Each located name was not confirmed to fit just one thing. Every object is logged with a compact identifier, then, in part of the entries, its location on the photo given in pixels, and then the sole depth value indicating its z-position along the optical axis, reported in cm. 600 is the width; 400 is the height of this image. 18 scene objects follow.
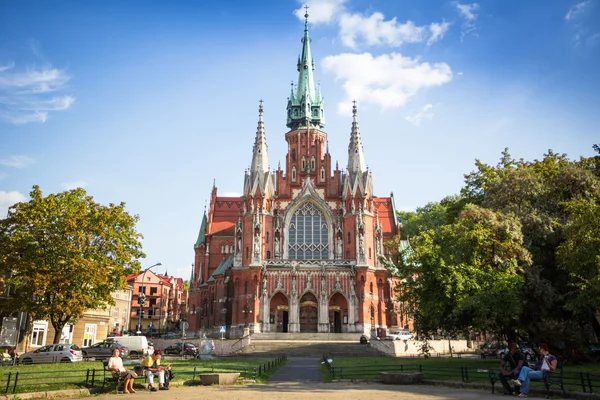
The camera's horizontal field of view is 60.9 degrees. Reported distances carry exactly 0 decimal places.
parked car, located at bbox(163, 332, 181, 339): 6362
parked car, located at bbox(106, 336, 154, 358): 3708
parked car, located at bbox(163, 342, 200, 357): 3988
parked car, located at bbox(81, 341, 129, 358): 3394
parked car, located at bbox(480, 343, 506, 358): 3965
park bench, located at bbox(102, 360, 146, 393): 1724
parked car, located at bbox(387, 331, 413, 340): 5076
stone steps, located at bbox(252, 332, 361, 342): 5131
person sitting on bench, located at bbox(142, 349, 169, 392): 1752
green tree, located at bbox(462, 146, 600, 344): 2716
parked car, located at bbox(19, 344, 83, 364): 2978
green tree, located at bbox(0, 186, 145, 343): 3334
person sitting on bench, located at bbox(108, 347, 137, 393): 1688
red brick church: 5600
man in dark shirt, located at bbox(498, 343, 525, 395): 1574
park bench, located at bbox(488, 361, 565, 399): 1514
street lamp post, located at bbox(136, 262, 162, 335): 4064
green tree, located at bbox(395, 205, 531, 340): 2564
